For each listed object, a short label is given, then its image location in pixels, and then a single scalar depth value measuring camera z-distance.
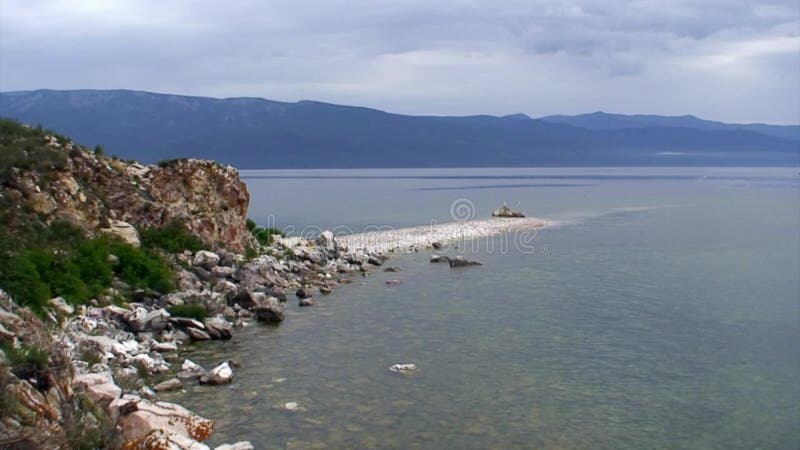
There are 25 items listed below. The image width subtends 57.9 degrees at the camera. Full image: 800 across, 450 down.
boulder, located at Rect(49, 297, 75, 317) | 19.95
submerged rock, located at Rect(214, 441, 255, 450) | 12.79
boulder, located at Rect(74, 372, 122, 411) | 12.33
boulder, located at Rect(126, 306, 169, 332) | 21.06
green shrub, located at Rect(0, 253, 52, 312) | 18.94
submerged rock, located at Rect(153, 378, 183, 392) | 16.73
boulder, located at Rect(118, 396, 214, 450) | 11.62
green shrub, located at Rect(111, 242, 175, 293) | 24.77
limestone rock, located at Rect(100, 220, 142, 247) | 26.77
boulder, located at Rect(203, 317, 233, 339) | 21.92
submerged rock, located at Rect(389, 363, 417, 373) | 18.77
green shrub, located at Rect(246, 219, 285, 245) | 39.22
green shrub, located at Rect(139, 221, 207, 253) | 28.44
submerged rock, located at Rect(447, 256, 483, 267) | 37.82
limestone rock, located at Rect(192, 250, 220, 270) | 28.97
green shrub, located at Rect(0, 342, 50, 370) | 10.34
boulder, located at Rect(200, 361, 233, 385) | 17.36
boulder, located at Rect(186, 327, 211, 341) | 21.59
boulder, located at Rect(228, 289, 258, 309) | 25.27
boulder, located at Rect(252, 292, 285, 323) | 24.38
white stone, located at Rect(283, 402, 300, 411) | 15.88
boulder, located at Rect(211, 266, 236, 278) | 28.36
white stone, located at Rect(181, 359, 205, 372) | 18.23
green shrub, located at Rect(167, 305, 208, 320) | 22.56
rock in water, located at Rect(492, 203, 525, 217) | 67.00
